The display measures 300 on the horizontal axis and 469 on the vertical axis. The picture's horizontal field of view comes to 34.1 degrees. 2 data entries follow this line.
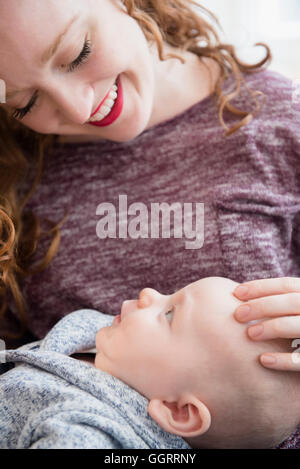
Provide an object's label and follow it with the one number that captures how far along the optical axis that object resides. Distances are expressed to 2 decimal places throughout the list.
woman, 1.12
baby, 0.89
